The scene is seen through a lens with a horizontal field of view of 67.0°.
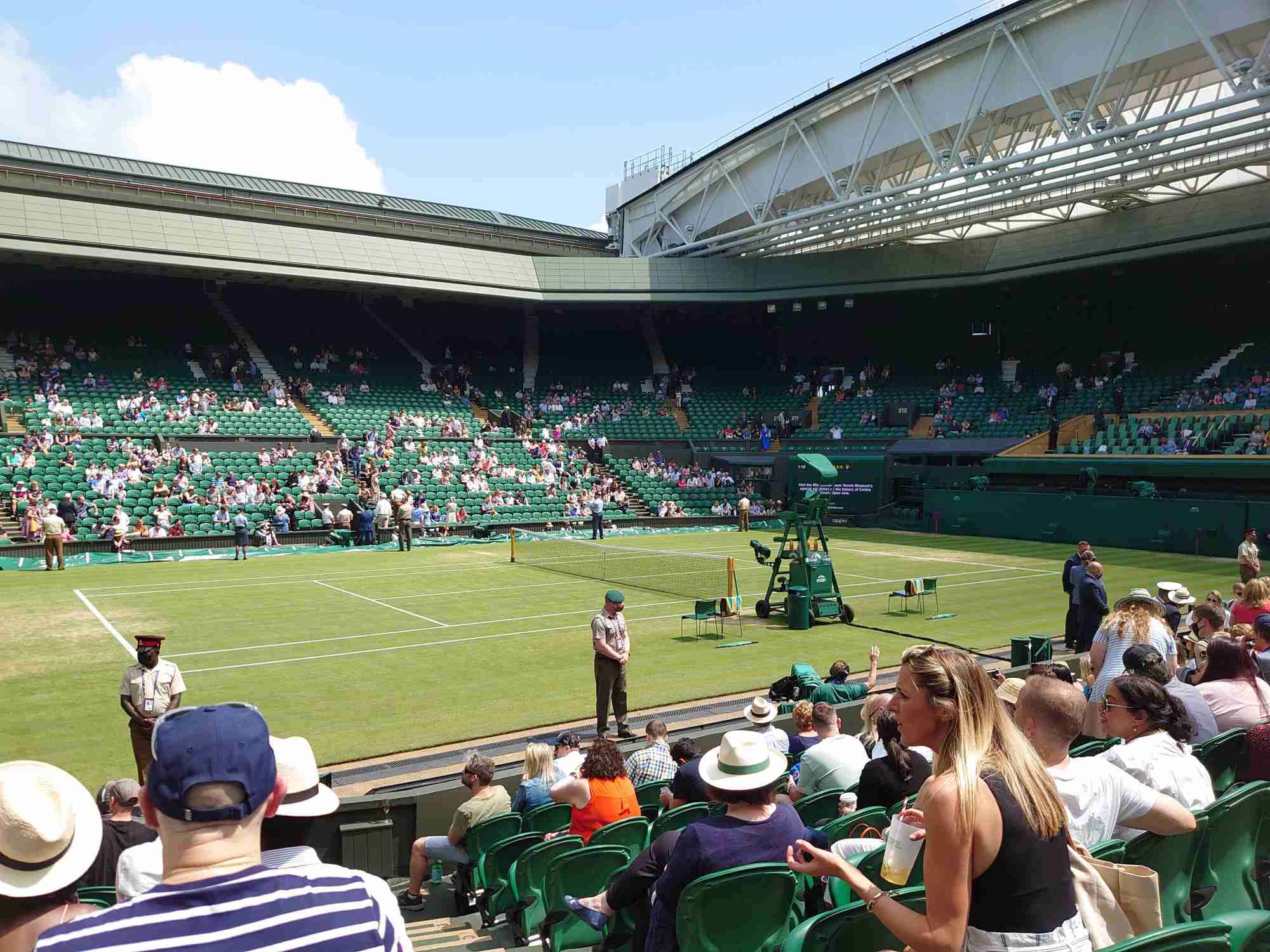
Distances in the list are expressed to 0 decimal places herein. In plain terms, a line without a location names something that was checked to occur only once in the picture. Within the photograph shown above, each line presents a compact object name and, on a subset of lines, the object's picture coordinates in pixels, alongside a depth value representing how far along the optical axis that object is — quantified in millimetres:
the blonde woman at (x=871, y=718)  7137
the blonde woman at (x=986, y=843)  2688
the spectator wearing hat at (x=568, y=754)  7902
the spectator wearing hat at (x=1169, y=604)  11562
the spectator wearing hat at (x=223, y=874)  1952
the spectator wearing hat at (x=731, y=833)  3949
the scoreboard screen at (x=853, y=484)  41406
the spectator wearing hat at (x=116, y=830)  5102
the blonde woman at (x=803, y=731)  8086
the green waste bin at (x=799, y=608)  18359
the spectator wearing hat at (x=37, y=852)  2490
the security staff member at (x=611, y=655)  11281
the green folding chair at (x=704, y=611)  17125
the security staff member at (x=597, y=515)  35188
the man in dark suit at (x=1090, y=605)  13781
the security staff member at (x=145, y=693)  9211
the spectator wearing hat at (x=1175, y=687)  5719
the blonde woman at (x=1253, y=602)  9781
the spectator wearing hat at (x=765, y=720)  8047
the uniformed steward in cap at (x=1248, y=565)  13484
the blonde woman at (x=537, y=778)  7449
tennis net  23469
